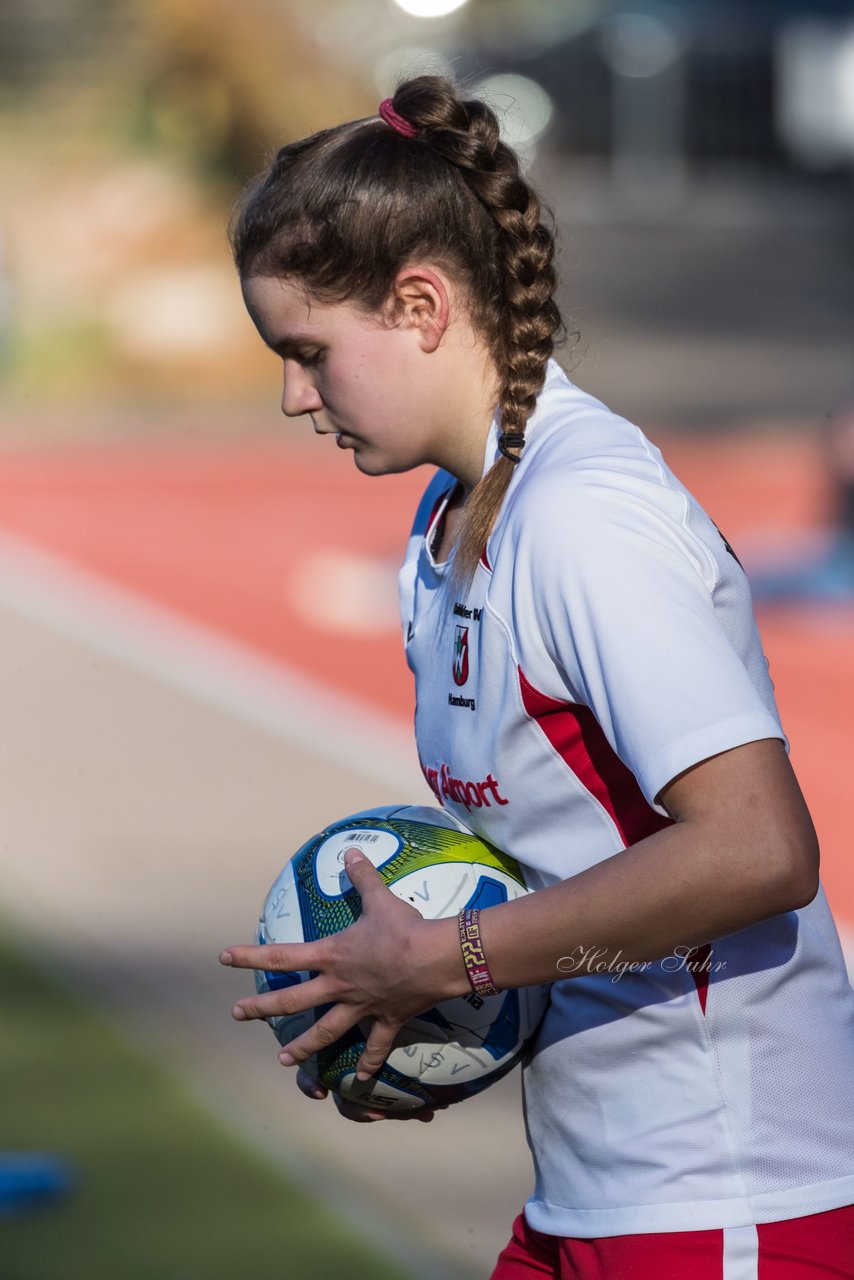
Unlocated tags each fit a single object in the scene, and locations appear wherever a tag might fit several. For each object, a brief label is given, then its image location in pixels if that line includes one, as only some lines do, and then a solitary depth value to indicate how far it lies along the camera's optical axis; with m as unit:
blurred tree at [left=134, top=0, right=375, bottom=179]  53.22
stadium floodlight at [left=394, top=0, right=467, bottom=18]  53.47
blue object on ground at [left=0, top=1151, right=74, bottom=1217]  8.51
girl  3.70
